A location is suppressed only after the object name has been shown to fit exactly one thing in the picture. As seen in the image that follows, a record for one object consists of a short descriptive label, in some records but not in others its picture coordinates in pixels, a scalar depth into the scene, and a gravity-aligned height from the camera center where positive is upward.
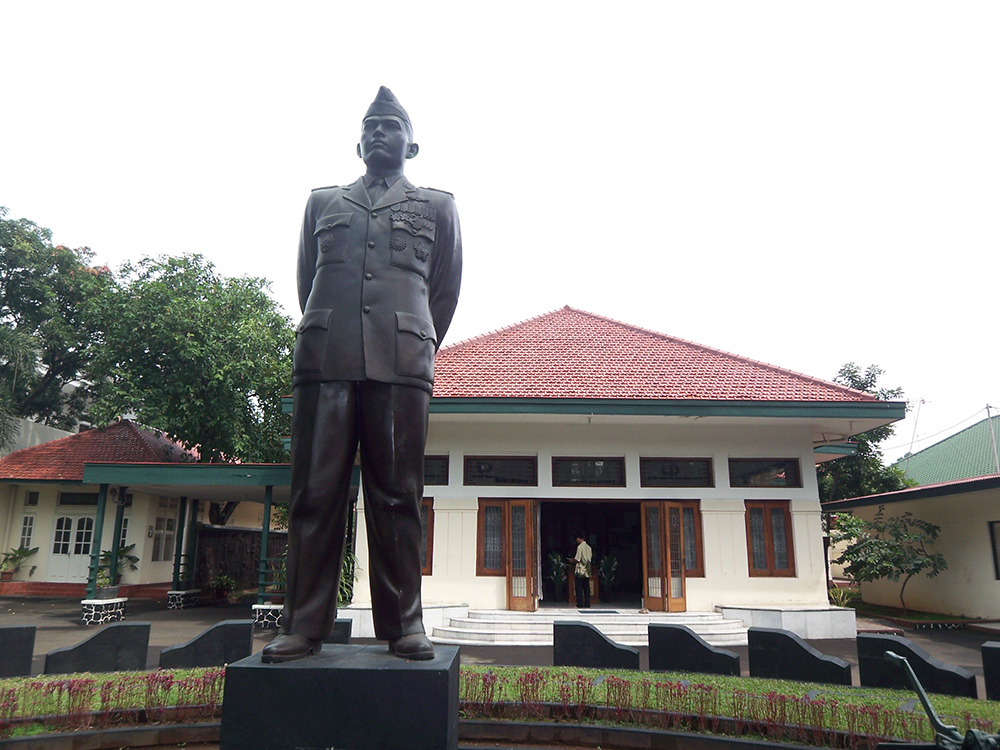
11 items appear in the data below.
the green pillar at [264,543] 12.65 -0.24
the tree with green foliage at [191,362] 19.11 +4.59
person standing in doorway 13.30 -0.62
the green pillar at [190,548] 18.11 -0.49
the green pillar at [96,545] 13.91 -0.35
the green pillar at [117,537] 14.61 -0.18
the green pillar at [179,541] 17.23 -0.31
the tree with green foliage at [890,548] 14.69 -0.19
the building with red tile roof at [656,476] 12.24 +1.10
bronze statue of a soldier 3.53 +0.59
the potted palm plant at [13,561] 20.28 -0.99
